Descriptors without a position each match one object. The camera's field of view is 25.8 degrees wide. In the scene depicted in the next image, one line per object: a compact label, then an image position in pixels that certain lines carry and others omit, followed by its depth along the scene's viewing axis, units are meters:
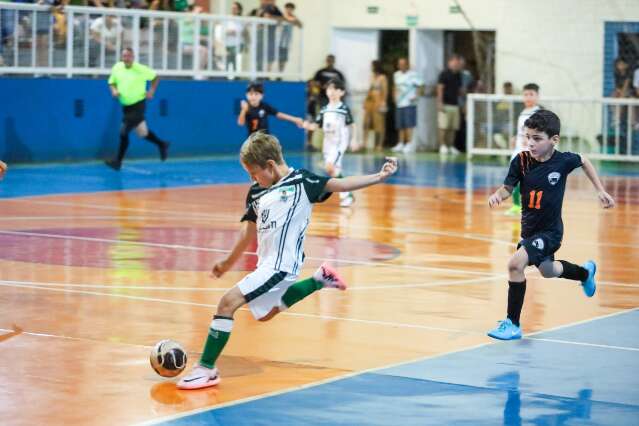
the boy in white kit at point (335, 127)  22.95
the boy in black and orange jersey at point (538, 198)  10.98
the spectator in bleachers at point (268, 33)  35.31
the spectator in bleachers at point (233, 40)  33.84
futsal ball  9.20
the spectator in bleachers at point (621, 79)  33.00
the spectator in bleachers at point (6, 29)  28.17
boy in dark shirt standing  22.95
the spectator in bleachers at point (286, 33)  36.03
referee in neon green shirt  28.50
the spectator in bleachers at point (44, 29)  28.91
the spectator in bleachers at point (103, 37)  30.39
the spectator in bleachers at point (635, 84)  32.62
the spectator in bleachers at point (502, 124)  33.69
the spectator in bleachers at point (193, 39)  32.62
